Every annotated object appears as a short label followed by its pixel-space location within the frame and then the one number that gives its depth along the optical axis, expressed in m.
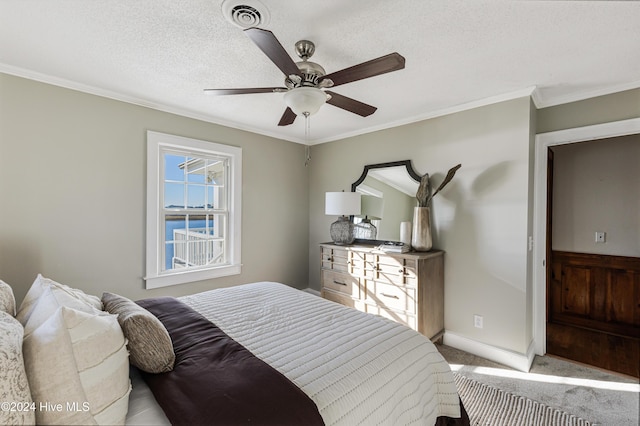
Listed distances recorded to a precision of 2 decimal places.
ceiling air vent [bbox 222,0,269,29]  1.40
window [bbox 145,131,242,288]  2.87
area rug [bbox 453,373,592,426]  1.79
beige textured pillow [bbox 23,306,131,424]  0.77
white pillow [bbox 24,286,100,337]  0.95
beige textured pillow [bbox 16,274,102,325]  1.09
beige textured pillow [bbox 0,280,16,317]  1.12
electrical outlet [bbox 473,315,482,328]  2.68
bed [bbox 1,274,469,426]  0.95
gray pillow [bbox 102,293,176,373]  1.10
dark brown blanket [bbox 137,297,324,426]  0.90
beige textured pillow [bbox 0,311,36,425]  0.68
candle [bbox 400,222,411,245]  2.99
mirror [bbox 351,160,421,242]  3.16
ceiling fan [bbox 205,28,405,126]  1.36
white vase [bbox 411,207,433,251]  2.84
